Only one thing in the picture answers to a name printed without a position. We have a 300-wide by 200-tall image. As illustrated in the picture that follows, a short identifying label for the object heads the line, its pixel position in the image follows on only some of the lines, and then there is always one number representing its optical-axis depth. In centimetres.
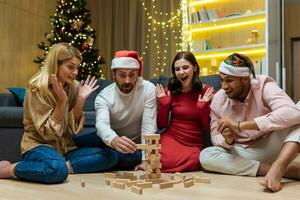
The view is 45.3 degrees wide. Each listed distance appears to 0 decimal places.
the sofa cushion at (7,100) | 368
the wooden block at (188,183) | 184
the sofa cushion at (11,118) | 258
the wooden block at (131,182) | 182
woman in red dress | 230
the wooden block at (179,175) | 209
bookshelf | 462
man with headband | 190
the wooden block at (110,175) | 204
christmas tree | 507
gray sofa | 256
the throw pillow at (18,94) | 349
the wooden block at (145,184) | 178
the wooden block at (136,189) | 170
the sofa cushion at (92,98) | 385
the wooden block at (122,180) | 187
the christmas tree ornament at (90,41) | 517
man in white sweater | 228
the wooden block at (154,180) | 190
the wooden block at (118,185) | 181
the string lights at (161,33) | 543
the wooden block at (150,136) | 185
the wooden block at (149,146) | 184
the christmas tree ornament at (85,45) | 505
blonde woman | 192
